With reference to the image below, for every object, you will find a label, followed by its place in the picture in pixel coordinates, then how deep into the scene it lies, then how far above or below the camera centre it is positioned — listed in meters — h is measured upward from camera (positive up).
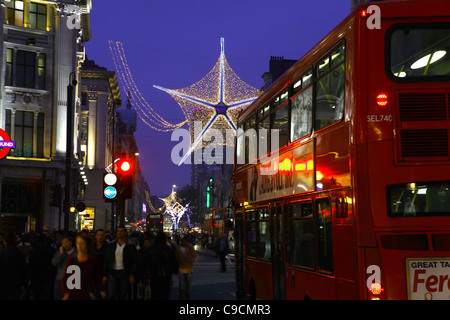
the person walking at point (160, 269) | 13.12 -0.70
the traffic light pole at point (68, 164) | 22.91 +2.26
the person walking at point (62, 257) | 10.54 -0.37
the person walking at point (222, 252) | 33.59 -0.99
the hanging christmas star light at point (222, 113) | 47.40 +8.18
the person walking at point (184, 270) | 15.29 -0.84
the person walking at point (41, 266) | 12.35 -0.60
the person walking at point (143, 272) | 13.27 -0.78
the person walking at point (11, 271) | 11.13 -0.62
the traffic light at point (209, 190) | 47.33 +3.06
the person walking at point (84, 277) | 9.93 -0.65
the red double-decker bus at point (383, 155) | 7.95 +0.90
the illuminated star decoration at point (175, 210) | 121.06 +3.80
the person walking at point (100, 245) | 15.27 -0.29
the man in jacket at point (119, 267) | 13.02 -0.65
